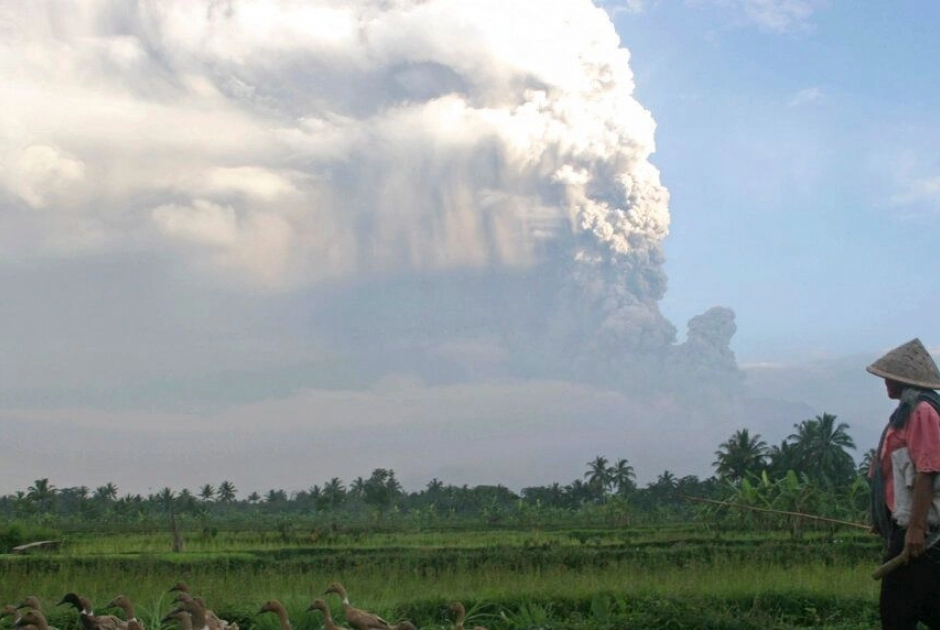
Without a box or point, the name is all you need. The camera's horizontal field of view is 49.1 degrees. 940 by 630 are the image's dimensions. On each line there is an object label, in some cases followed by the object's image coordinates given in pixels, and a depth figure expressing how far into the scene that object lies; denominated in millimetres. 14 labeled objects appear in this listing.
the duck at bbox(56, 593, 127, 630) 9781
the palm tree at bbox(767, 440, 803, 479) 63219
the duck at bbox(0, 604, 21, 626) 9880
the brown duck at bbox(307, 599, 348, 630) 8891
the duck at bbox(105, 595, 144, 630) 10102
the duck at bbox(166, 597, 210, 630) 9047
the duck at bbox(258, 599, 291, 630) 9188
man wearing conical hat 5305
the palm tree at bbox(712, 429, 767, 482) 62031
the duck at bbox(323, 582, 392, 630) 9419
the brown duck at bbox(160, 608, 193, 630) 8398
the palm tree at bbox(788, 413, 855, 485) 62906
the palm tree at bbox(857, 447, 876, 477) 53275
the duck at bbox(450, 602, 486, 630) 9294
